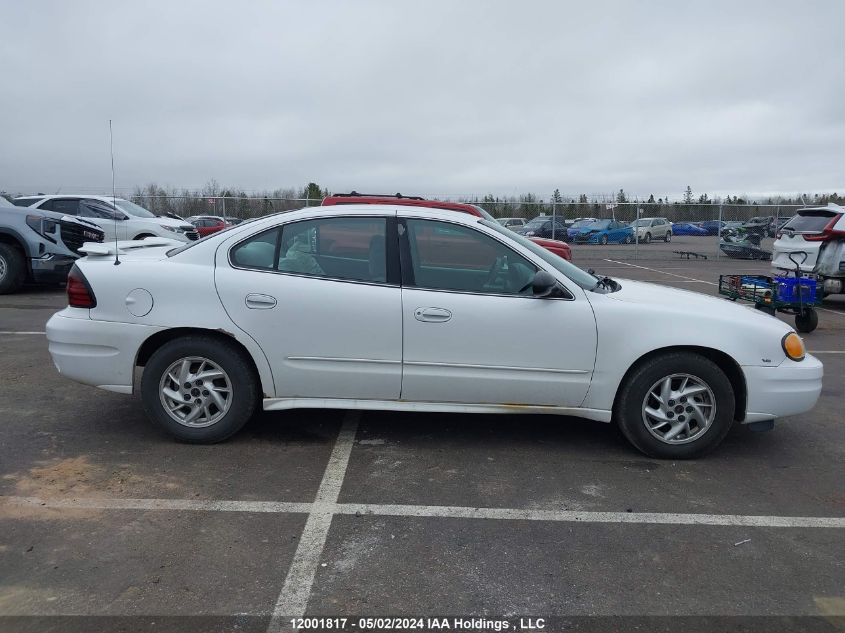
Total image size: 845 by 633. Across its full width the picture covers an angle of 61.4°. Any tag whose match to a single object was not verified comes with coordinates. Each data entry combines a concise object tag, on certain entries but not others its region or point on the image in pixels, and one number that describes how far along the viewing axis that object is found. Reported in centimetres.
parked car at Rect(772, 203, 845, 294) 1123
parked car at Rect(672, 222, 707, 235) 3669
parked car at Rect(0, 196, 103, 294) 1141
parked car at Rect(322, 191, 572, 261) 886
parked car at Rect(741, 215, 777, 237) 2920
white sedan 459
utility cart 909
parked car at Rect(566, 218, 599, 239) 3153
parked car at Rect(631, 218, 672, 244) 3372
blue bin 928
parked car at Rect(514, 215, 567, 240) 2981
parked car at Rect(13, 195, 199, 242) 1463
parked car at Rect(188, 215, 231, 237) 2729
